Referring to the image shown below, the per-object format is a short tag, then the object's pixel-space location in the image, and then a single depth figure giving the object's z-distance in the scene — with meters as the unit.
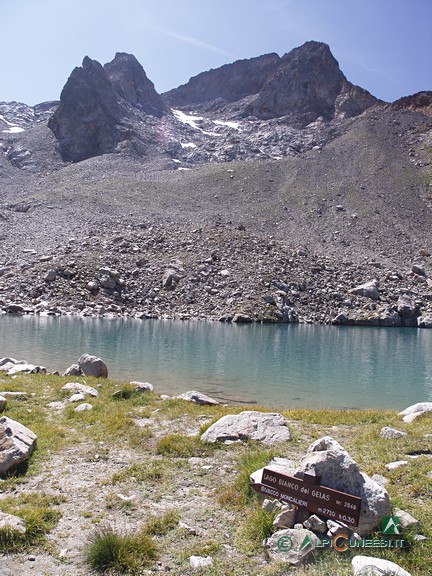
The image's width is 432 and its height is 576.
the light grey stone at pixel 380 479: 8.14
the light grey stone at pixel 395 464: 8.80
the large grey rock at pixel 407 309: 74.38
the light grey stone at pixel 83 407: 13.59
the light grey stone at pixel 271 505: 6.99
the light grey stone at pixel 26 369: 20.89
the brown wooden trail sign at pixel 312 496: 6.27
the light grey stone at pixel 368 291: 75.69
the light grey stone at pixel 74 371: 21.50
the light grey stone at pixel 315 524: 6.29
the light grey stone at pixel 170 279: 70.38
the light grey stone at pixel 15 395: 14.68
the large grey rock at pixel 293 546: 5.95
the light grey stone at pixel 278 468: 7.70
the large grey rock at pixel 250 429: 10.85
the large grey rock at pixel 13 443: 8.74
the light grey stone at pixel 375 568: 5.26
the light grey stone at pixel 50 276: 65.94
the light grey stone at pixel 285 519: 6.58
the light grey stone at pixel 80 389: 16.00
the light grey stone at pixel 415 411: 14.00
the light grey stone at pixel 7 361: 23.24
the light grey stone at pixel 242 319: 63.72
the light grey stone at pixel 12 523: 6.52
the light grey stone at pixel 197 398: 16.84
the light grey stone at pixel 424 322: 73.94
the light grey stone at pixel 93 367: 21.30
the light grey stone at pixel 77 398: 14.96
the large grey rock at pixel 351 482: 6.32
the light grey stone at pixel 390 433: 11.09
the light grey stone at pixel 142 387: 17.09
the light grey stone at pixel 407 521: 6.32
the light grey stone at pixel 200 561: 6.00
